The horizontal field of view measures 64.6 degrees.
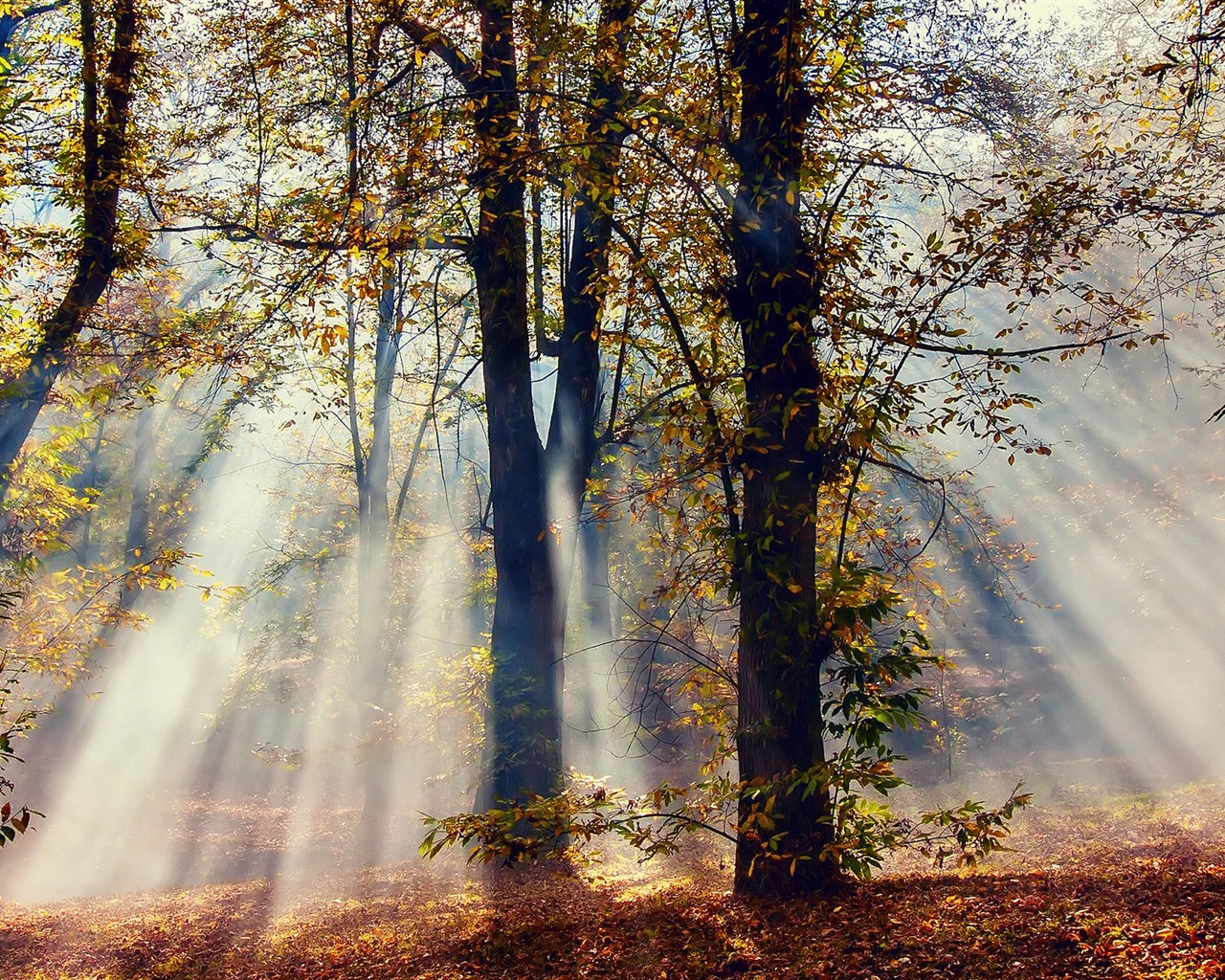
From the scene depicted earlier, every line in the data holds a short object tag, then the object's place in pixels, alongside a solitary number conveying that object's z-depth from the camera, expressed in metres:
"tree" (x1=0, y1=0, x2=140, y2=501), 8.64
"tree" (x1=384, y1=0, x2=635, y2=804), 9.23
